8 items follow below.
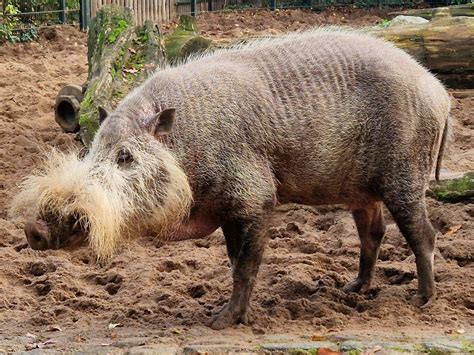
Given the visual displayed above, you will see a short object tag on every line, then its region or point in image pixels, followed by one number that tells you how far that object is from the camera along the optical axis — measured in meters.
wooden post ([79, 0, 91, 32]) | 33.78
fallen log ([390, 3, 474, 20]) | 25.98
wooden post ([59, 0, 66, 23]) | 33.72
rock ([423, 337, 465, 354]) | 10.21
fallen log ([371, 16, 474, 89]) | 21.09
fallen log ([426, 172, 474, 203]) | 15.30
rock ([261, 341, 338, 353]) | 10.36
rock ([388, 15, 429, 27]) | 27.10
